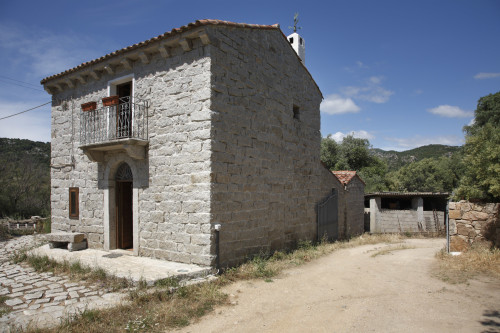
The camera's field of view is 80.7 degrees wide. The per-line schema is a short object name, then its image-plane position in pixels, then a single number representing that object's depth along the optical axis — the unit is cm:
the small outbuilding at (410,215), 1686
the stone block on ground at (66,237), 834
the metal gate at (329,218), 1138
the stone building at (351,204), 1414
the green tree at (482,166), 748
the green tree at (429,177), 2925
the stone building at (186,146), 669
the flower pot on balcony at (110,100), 793
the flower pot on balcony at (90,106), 856
